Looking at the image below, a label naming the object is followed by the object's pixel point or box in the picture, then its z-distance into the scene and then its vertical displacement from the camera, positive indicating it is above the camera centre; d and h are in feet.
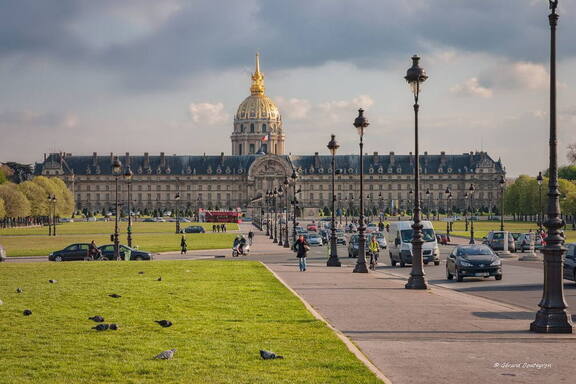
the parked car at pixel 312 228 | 352.44 -11.83
